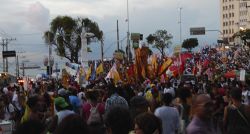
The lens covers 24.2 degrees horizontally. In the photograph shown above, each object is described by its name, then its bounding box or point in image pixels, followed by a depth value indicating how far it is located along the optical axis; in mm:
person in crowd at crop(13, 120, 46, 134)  4892
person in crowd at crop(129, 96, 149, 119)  8749
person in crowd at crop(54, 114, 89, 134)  4719
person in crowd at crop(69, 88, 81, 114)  14553
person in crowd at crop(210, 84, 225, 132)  9977
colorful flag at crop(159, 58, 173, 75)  30084
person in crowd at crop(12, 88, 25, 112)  20025
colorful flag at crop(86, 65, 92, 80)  33159
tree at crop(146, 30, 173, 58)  126875
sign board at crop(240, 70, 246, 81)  29219
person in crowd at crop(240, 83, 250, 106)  16311
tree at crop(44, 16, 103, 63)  94438
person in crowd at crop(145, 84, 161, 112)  11316
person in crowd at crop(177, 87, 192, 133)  10477
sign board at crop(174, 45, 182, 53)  36322
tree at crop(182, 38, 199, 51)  143250
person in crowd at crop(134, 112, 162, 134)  5609
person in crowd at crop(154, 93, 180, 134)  9648
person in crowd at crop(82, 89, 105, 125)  10656
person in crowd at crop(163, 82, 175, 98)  18419
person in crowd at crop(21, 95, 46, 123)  8422
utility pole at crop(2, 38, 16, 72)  106938
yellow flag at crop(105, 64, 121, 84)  30106
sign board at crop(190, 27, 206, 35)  64562
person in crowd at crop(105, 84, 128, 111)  10734
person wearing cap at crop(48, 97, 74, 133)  8620
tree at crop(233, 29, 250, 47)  98438
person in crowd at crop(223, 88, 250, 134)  8155
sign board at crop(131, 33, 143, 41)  55219
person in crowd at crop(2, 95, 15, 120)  18562
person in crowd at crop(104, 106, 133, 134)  5379
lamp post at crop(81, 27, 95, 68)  30797
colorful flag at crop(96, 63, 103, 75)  35344
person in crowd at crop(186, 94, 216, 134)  6594
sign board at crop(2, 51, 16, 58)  65062
